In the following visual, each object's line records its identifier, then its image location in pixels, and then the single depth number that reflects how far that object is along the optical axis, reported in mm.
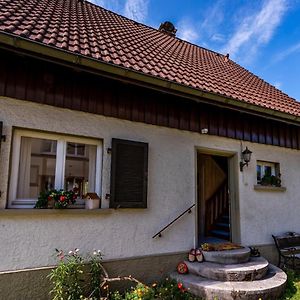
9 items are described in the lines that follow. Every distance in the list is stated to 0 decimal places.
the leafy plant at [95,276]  4254
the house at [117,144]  4117
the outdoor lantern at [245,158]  6512
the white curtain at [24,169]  4301
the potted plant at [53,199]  4237
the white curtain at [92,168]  4898
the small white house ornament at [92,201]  4613
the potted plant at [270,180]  7023
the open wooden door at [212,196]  8281
